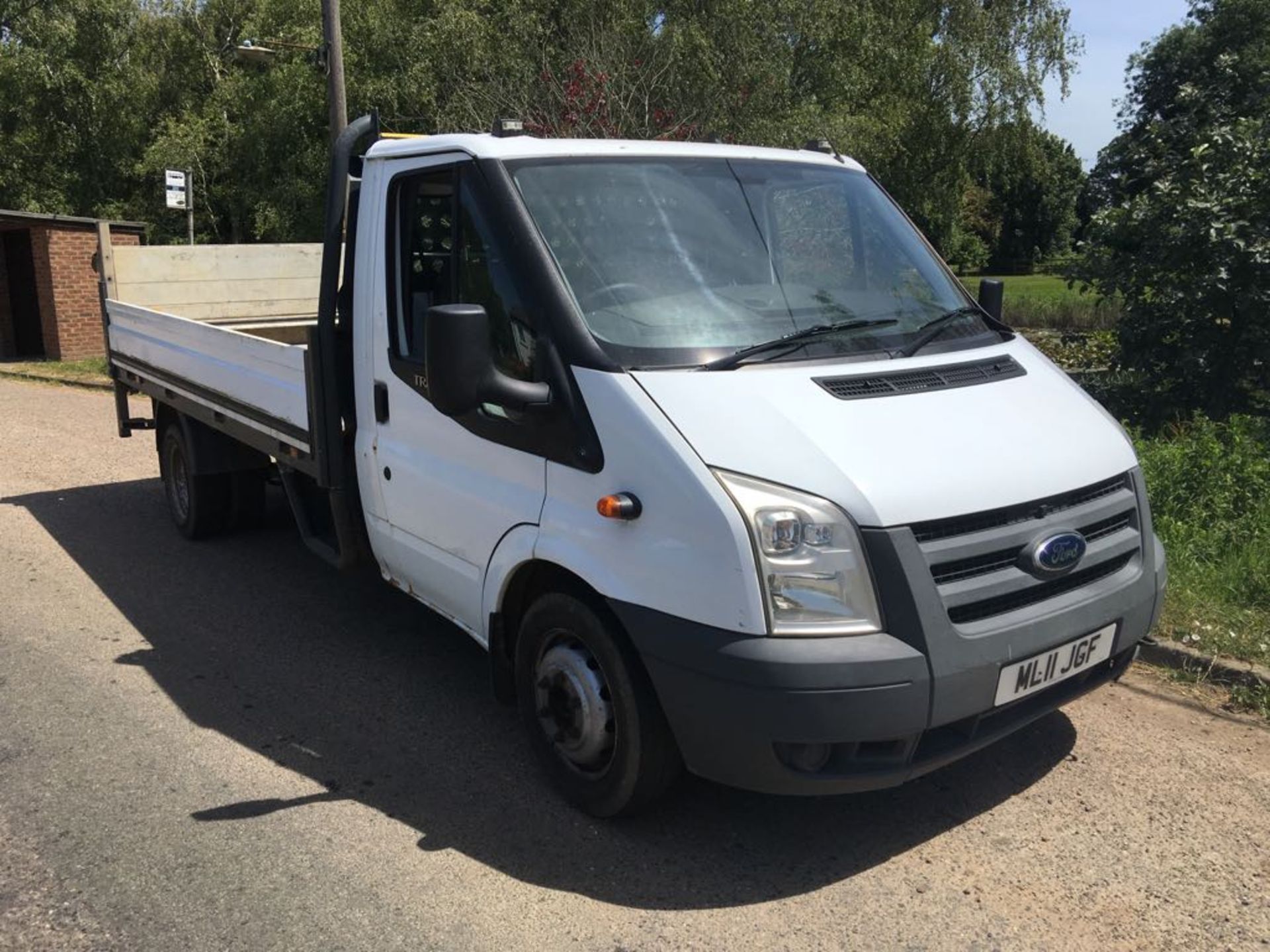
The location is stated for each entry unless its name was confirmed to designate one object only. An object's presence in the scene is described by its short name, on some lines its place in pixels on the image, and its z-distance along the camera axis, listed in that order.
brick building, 19.08
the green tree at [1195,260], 7.48
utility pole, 13.96
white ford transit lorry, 3.04
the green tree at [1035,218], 54.19
